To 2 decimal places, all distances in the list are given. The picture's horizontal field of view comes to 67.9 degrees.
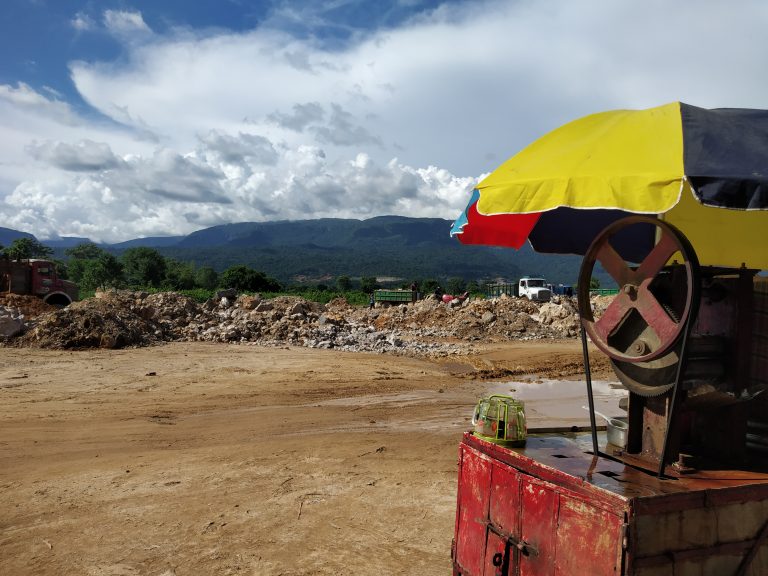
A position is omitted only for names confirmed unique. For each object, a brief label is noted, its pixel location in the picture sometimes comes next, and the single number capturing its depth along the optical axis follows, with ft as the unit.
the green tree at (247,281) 221.25
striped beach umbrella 8.48
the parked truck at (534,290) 118.11
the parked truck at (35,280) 72.90
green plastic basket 11.24
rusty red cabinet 8.15
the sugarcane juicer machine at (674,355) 9.43
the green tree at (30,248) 236.94
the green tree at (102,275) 236.63
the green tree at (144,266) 273.75
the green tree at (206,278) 314.16
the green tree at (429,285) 235.93
